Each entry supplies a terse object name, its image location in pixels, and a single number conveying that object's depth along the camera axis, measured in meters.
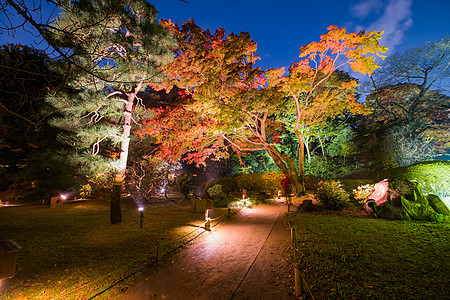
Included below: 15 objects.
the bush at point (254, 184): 14.98
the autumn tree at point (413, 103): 15.38
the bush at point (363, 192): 9.66
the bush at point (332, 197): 8.90
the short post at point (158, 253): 4.14
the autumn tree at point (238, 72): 9.30
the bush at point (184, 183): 16.53
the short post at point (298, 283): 2.76
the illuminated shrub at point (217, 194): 13.14
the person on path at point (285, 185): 15.20
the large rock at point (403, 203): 6.82
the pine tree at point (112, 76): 6.91
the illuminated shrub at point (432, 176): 8.22
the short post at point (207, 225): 6.67
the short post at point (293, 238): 4.97
